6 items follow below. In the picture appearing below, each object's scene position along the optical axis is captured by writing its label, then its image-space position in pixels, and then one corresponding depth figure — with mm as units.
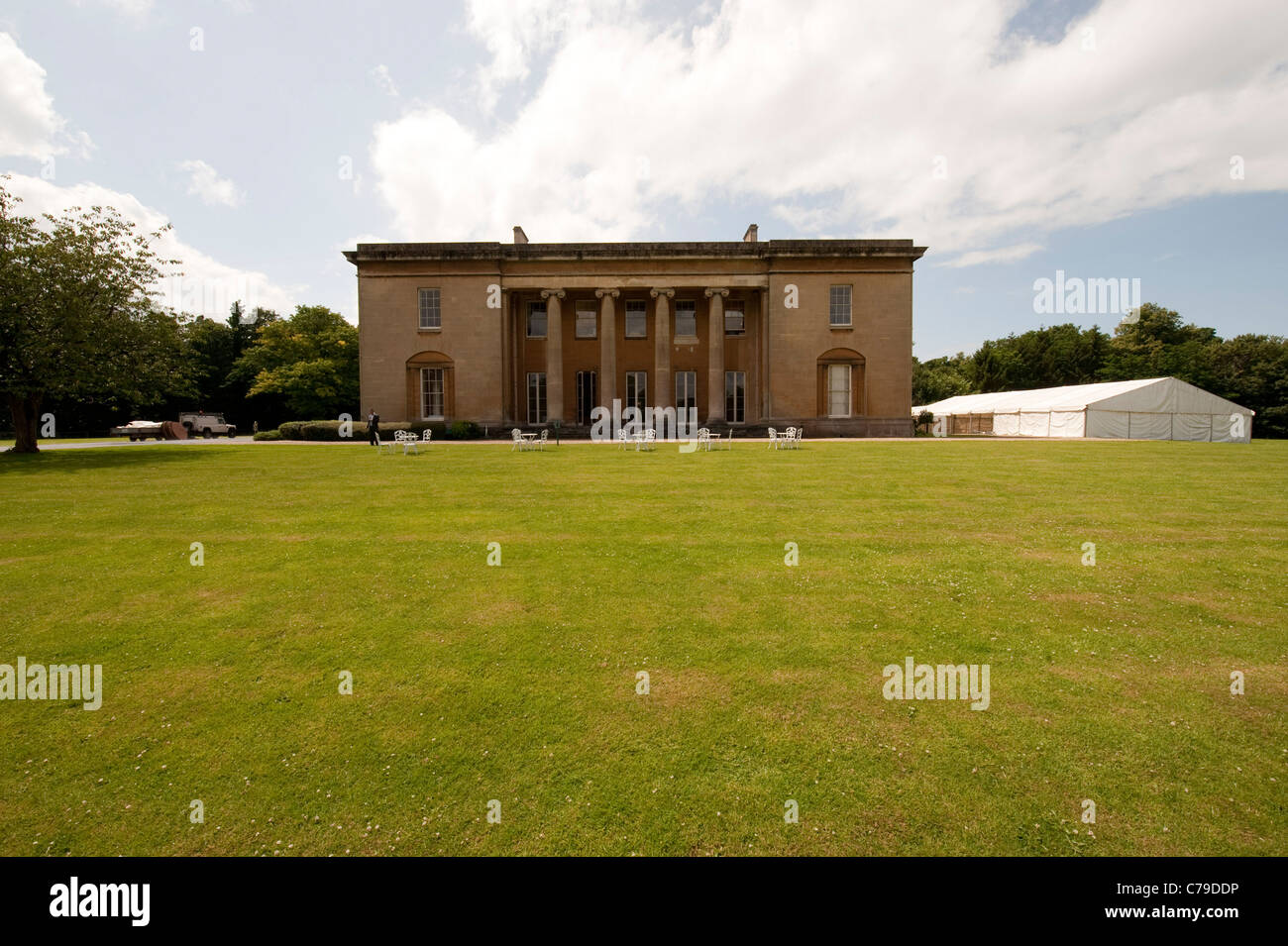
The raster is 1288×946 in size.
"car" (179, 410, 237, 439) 51281
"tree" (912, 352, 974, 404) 82625
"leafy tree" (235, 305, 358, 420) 51281
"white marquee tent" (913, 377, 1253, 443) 39969
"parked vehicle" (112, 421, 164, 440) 44875
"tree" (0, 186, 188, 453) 20844
